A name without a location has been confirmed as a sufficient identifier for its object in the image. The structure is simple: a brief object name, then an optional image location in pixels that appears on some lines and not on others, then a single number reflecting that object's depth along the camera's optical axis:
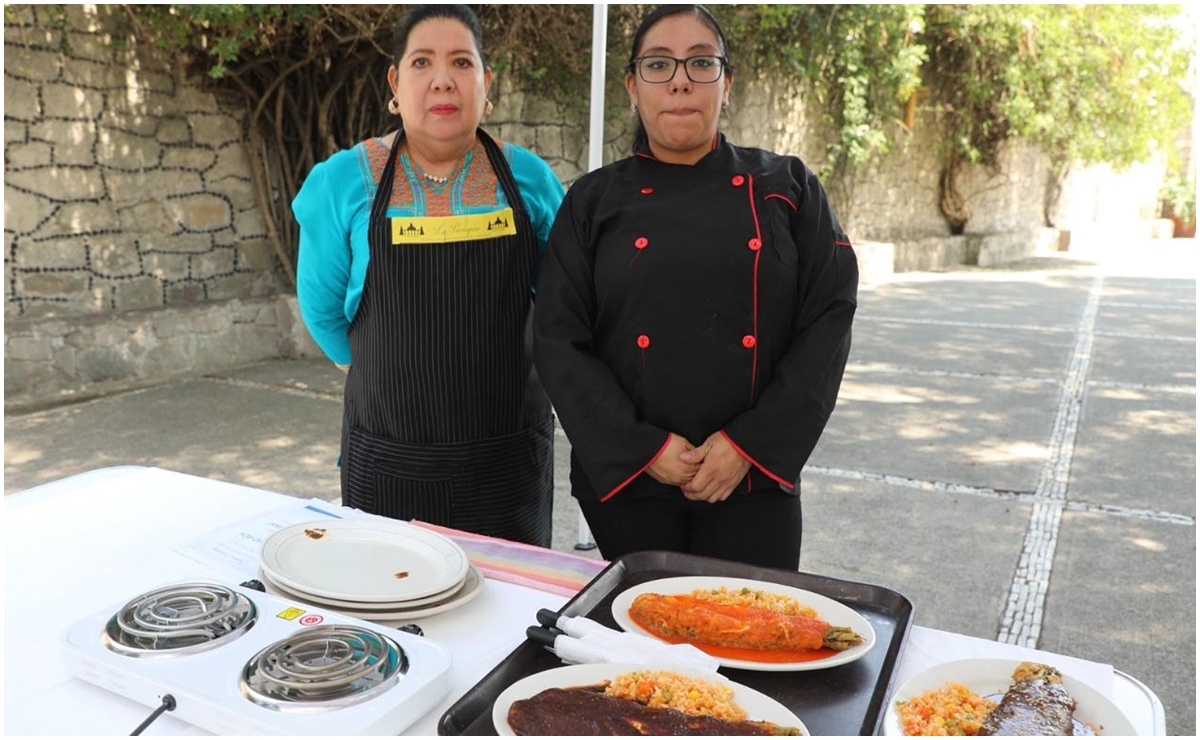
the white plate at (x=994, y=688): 1.06
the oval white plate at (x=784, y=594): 1.17
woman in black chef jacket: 1.77
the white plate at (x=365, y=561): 1.34
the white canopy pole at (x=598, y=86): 3.36
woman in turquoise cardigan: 1.95
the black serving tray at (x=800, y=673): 1.07
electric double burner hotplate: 1.01
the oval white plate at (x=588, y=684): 1.03
